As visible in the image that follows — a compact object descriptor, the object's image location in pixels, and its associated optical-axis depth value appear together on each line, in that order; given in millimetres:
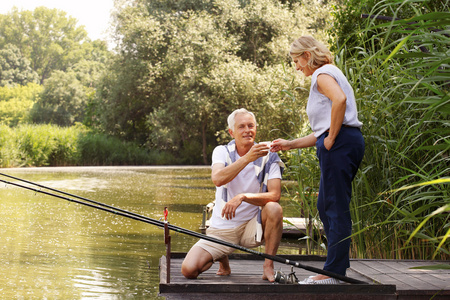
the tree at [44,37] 68875
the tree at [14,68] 61344
